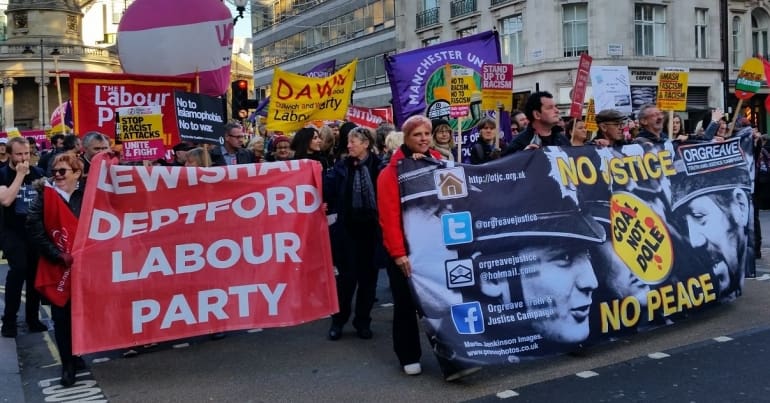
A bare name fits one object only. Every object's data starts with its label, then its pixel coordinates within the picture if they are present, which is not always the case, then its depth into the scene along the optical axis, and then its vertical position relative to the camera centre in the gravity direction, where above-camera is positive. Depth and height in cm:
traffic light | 1775 +246
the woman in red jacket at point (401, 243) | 546 -30
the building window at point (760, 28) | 3722 +750
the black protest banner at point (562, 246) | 549 -40
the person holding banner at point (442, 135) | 809 +65
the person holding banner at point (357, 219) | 693 -16
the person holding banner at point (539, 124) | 667 +60
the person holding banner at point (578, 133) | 759 +58
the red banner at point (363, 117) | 1409 +151
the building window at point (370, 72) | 4506 +750
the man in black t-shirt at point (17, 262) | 743 -47
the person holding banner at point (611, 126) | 707 +60
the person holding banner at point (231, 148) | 873 +65
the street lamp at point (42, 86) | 5232 +881
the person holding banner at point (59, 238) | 568 -19
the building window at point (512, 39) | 3419 +686
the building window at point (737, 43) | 3544 +656
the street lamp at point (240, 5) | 1524 +386
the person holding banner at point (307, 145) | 775 +56
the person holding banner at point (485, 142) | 939 +67
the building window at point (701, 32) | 3409 +680
